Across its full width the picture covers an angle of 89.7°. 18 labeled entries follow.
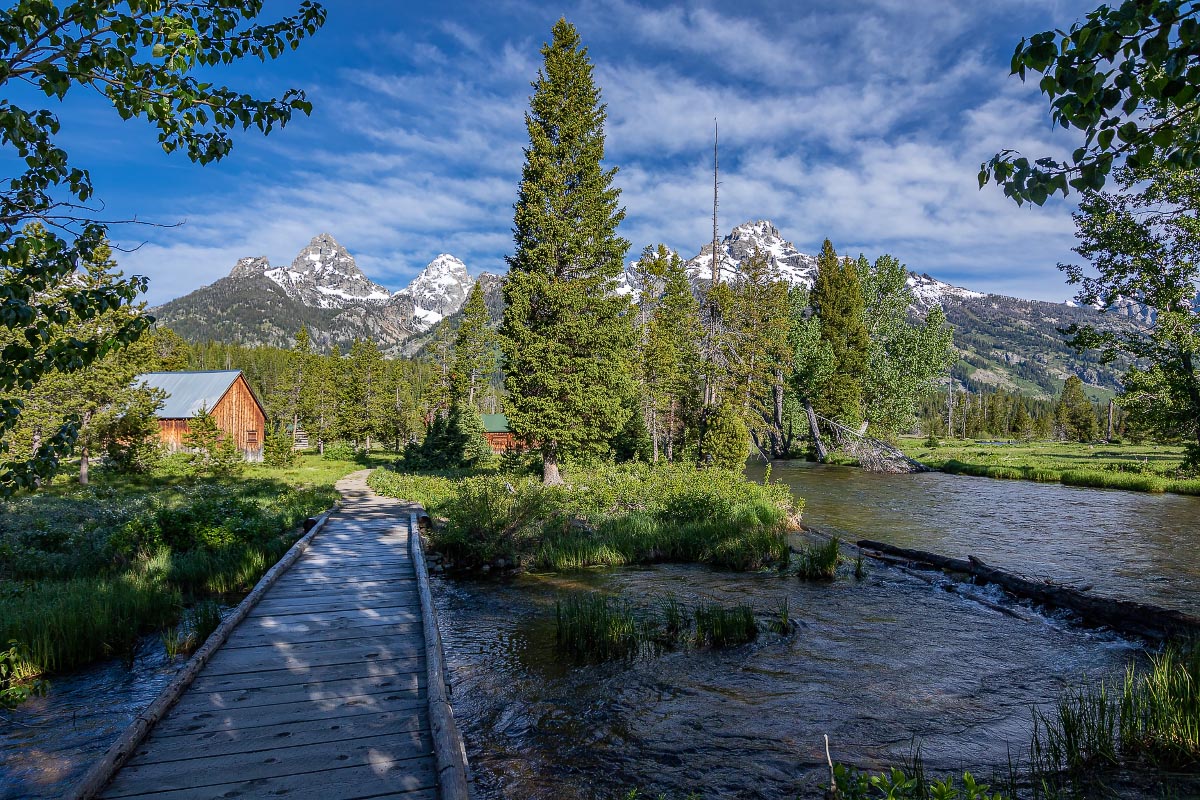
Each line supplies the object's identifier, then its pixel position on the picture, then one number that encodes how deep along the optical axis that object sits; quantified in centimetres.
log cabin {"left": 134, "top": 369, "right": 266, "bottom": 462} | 4453
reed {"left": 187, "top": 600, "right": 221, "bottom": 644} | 853
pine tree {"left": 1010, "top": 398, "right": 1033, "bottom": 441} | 10006
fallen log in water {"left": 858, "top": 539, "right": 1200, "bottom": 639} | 900
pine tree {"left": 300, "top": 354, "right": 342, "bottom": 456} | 6438
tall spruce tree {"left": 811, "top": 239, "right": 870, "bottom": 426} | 5038
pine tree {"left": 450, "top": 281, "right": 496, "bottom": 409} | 5716
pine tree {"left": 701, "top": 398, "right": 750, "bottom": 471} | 2805
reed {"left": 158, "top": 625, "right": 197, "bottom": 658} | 826
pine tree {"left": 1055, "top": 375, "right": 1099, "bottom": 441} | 9175
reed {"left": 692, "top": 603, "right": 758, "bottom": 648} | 923
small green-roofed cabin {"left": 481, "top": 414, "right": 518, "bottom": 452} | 7950
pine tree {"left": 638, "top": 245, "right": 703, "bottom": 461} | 3612
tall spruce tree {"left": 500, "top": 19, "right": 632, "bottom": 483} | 2448
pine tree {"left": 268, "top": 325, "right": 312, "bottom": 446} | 7640
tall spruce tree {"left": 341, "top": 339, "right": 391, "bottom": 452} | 6400
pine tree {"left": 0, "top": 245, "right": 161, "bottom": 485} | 2328
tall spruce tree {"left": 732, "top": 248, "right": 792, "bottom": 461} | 3634
